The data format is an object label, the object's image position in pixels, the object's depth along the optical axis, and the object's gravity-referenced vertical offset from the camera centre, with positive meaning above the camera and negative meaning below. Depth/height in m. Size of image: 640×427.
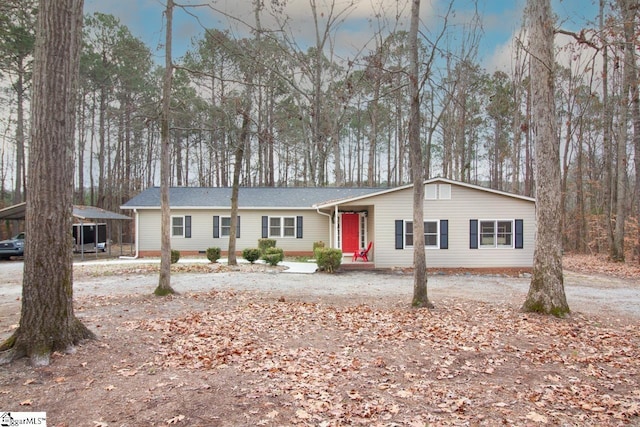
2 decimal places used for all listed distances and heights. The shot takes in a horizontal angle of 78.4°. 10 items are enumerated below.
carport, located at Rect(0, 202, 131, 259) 19.03 +0.67
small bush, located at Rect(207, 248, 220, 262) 16.56 -1.20
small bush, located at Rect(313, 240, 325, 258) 18.52 -0.94
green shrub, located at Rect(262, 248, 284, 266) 16.00 -1.26
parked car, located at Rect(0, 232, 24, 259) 19.06 -1.04
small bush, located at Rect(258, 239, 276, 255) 19.34 -0.88
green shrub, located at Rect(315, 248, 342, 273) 14.48 -1.25
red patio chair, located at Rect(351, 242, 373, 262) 16.28 -1.25
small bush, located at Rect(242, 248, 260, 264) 16.62 -1.22
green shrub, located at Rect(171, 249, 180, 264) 15.68 -1.22
